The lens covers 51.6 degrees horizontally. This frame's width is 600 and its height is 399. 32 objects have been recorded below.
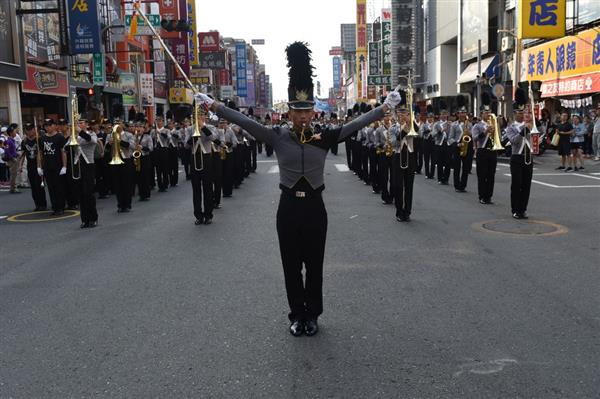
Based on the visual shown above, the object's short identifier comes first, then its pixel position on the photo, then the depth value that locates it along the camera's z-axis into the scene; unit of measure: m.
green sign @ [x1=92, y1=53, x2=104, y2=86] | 29.69
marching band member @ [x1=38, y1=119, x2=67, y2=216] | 12.04
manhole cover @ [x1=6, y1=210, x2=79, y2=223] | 11.82
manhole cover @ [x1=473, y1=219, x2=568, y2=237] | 9.27
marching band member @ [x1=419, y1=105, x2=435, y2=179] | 18.86
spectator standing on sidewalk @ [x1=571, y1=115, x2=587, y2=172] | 19.53
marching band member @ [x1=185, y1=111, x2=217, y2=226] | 10.92
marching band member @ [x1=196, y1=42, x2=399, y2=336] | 5.00
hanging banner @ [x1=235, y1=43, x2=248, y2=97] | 104.86
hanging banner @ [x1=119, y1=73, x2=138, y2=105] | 34.59
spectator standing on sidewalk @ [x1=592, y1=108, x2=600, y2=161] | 21.61
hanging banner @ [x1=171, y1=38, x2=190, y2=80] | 48.22
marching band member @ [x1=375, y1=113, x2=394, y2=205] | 12.45
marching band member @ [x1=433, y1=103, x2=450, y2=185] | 16.81
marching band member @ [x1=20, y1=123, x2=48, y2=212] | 13.09
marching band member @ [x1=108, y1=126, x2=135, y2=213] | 12.66
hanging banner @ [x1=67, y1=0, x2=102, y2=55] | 26.36
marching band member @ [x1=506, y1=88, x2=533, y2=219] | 10.66
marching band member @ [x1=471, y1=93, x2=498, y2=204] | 12.76
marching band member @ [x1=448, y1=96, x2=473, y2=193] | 14.79
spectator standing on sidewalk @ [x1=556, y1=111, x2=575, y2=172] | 19.59
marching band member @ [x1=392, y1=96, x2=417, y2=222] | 10.72
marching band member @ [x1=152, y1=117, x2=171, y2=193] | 16.78
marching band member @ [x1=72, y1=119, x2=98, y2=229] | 10.73
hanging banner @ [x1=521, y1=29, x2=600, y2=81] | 23.88
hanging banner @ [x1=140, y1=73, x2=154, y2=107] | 37.66
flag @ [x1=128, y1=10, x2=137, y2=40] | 19.40
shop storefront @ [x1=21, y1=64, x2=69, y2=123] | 27.45
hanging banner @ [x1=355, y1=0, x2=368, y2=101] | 91.75
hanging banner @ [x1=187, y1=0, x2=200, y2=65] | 54.97
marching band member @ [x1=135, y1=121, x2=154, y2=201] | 14.71
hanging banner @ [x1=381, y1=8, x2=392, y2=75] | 57.38
